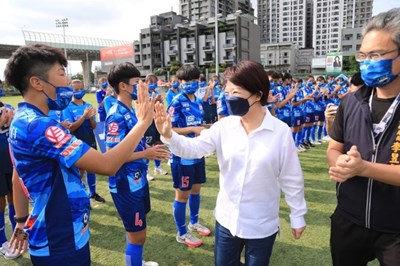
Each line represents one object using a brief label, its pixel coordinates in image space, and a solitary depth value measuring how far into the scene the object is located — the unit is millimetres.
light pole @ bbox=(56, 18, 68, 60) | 40253
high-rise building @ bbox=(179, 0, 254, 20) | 86000
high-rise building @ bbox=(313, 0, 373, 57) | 108250
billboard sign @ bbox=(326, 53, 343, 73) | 52238
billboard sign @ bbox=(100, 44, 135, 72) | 64312
